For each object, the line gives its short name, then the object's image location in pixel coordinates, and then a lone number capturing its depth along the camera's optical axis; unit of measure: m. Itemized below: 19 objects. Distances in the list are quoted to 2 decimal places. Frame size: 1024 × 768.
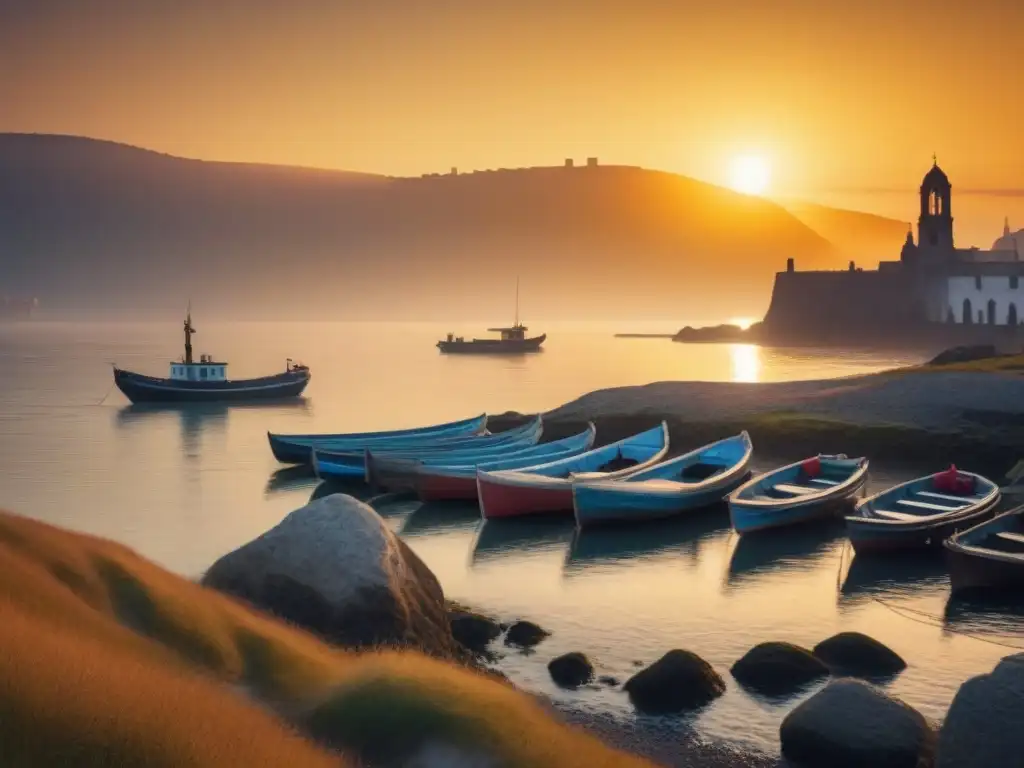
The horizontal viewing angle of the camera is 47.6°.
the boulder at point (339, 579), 17.48
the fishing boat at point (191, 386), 80.50
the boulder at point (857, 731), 15.09
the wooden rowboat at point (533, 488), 33.66
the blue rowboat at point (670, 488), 32.34
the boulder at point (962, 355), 71.06
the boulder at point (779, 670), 19.08
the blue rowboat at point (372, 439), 44.56
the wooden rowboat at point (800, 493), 30.66
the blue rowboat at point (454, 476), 36.72
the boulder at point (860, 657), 19.88
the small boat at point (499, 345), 167.50
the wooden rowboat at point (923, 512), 27.64
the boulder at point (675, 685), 18.30
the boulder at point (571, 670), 19.51
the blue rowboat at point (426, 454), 39.22
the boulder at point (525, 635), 21.91
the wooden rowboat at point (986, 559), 23.59
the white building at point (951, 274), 116.62
